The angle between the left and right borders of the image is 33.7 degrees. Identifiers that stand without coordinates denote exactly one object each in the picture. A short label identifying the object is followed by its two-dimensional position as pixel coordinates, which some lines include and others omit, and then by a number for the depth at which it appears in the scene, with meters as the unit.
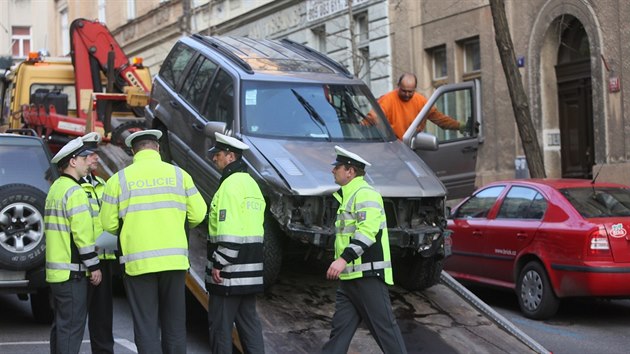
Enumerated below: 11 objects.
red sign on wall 18.28
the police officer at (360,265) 7.48
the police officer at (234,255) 7.61
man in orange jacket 11.45
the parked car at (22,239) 9.41
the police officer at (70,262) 7.61
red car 10.59
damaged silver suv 8.81
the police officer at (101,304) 7.88
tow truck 16.28
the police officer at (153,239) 7.33
